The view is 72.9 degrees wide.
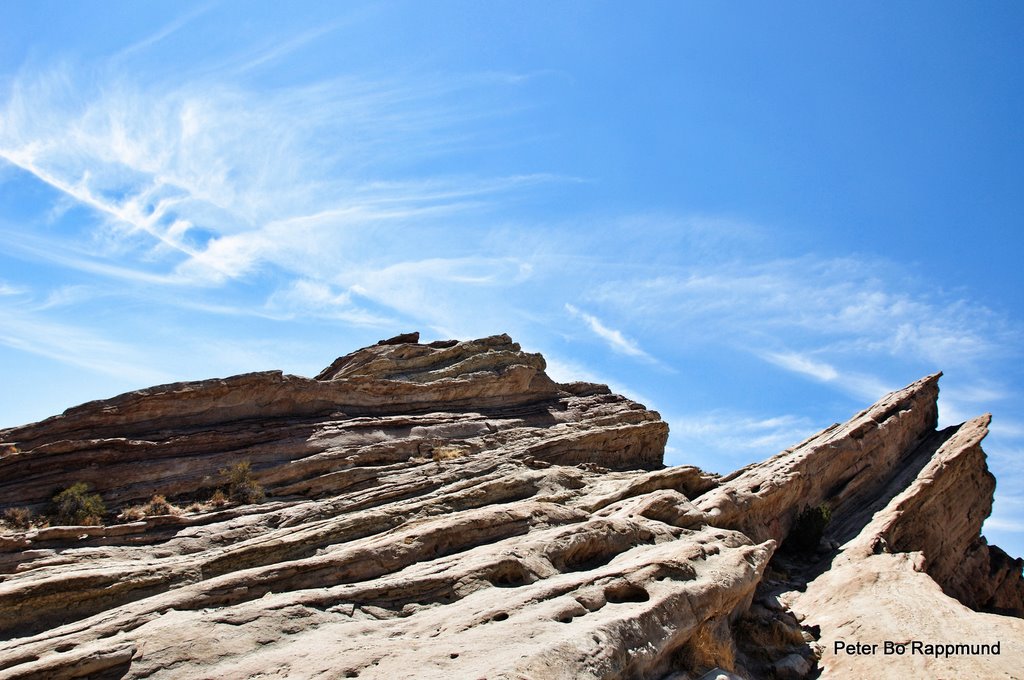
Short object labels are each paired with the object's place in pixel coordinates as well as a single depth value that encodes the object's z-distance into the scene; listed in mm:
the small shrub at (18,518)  22062
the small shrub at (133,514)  23156
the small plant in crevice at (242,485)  24578
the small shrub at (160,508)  23609
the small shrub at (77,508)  22625
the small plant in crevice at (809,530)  35281
